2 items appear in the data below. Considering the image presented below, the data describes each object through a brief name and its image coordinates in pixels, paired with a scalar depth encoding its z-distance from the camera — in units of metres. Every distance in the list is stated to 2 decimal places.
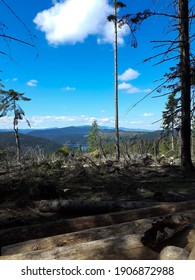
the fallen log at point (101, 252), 2.02
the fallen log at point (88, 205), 3.76
